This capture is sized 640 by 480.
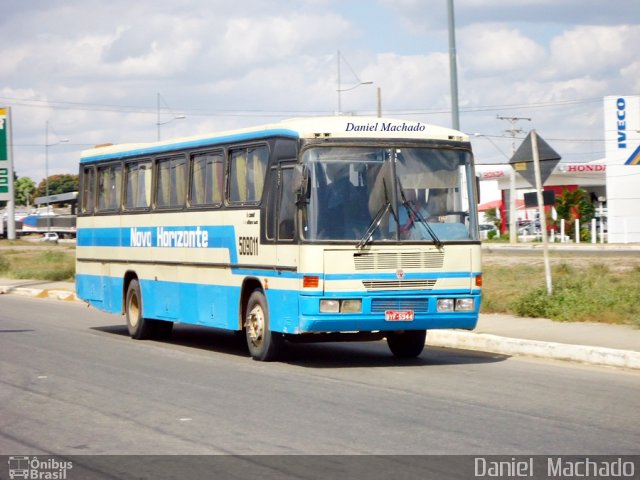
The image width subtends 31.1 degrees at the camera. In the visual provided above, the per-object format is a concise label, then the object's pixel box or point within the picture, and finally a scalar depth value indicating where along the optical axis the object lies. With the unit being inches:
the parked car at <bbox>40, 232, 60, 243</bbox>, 4287.9
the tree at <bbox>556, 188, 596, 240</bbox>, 2613.2
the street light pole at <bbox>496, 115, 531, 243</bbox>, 2578.7
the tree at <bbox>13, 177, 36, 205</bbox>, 7445.4
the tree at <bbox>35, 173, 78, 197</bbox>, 7247.5
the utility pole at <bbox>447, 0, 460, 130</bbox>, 829.8
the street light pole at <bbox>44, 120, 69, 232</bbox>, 4990.2
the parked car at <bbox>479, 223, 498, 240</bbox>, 3053.9
